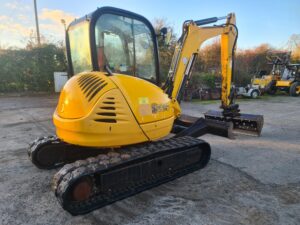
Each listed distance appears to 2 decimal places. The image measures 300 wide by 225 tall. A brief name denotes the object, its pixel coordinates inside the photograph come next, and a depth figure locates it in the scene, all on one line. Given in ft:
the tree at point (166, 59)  39.50
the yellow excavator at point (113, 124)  9.11
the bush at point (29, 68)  49.98
